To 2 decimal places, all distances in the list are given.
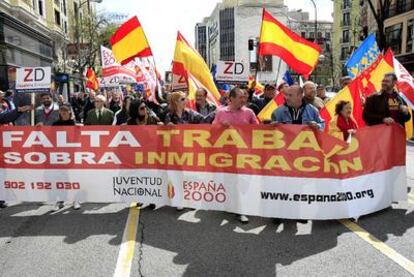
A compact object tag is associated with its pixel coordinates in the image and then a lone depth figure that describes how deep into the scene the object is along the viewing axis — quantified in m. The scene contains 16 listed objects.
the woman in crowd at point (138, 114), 6.86
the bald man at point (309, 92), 7.26
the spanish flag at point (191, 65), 8.82
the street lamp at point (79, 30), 40.46
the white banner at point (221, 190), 5.46
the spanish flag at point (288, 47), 7.90
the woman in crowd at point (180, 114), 6.82
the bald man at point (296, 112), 5.76
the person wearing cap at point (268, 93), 9.27
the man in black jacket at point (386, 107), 6.70
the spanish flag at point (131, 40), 9.16
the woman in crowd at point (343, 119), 6.26
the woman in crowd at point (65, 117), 7.11
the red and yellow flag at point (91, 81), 19.45
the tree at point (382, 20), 25.20
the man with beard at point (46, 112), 8.13
